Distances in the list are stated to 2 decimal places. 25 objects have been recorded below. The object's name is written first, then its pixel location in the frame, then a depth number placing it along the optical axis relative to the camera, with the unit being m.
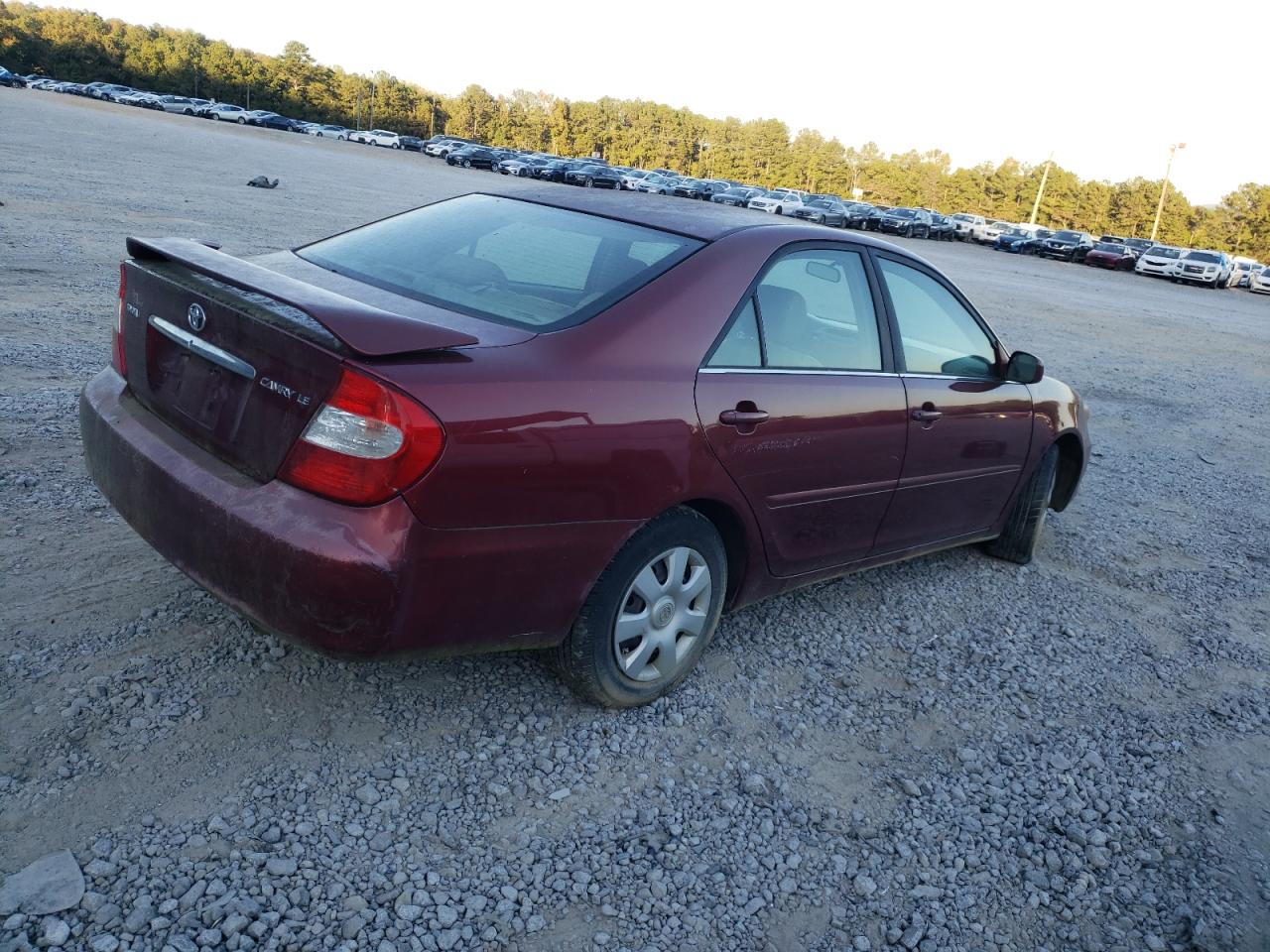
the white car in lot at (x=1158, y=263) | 40.59
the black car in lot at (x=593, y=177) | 50.35
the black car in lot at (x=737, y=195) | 51.34
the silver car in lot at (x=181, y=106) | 73.88
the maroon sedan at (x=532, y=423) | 2.47
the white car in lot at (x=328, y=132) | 80.12
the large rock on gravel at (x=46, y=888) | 2.14
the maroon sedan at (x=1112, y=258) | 44.44
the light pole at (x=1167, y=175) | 77.07
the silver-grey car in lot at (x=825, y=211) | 46.90
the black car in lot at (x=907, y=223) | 49.72
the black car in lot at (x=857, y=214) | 49.88
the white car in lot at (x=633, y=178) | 51.94
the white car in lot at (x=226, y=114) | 73.31
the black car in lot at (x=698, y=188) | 52.86
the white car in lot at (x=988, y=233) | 53.94
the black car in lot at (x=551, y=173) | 53.81
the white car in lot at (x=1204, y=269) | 39.56
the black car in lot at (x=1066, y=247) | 46.72
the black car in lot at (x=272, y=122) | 75.62
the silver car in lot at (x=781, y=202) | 49.55
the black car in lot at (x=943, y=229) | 52.84
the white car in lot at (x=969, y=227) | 54.97
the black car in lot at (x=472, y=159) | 58.84
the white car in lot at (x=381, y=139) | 75.94
